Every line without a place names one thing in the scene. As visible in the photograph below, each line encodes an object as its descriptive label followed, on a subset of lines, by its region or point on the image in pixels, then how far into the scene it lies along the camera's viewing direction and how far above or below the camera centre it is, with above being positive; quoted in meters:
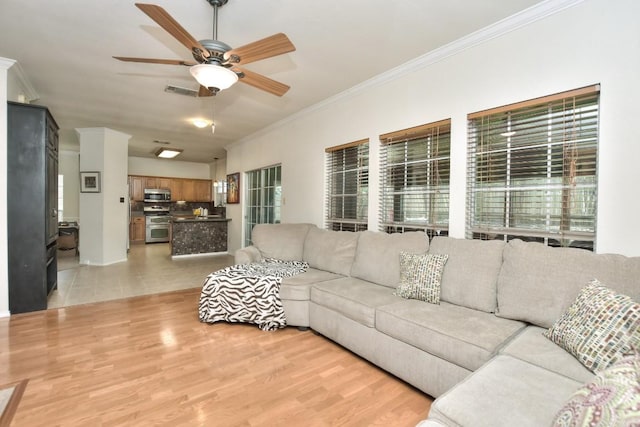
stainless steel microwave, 9.09 +0.32
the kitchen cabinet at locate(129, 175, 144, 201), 9.00 +0.52
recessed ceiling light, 4.62 +1.28
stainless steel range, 9.20 -0.55
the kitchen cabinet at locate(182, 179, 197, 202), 9.82 +0.52
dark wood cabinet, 3.26 +0.00
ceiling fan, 1.95 +1.05
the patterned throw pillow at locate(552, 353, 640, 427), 0.77 -0.51
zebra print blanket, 2.99 -0.92
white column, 5.94 +0.11
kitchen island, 6.81 -0.69
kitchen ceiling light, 7.76 +1.40
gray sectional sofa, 1.26 -0.73
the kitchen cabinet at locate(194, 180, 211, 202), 10.07 +0.53
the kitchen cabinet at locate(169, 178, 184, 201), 9.60 +0.53
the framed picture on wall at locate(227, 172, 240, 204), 6.93 +0.44
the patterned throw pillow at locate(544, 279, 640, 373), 1.34 -0.55
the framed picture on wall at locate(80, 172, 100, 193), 5.89 +0.44
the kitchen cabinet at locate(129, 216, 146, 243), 9.07 -0.72
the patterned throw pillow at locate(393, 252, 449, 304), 2.37 -0.55
